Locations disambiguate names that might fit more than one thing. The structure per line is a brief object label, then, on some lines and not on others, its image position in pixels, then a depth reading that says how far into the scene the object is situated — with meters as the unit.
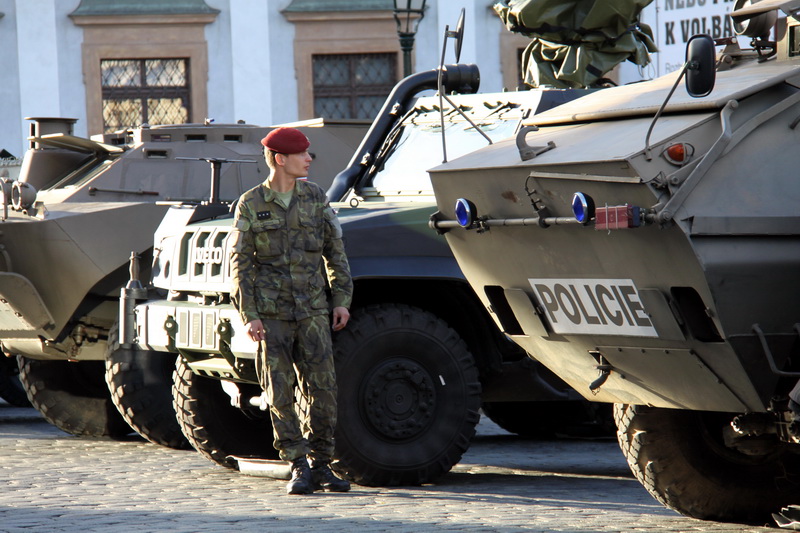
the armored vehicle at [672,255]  11.20
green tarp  22.50
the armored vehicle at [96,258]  20.02
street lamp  31.23
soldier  15.24
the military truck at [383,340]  16.00
